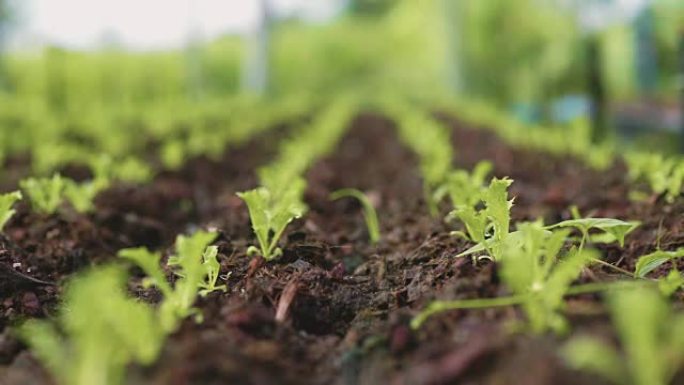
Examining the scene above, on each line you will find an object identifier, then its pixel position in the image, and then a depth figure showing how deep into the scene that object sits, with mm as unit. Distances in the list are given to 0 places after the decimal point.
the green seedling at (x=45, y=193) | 3246
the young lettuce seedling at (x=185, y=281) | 1679
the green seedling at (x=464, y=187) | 2877
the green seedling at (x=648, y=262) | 2131
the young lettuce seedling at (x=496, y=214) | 2115
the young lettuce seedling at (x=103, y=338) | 1333
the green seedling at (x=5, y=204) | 2487
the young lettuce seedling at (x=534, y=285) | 1536
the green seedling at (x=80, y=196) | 3427
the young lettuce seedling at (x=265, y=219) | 2432
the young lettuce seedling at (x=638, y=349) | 1241
